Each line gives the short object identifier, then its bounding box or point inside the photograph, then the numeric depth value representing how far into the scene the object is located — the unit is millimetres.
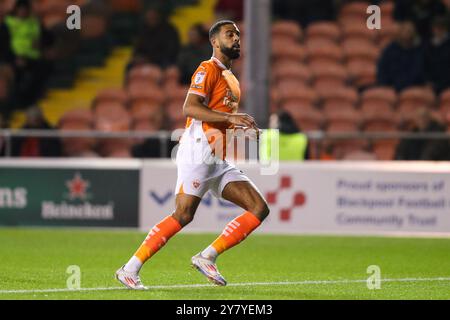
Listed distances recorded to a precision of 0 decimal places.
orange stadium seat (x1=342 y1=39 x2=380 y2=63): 20984
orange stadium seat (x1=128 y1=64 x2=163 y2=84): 20297
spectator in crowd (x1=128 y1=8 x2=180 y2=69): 20203
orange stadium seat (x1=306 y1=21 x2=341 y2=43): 21203
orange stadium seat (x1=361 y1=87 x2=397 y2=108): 19375
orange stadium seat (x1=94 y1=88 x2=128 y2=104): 19906
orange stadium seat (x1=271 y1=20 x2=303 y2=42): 21234
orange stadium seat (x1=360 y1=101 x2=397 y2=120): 19078
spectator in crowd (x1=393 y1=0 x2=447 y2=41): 20125
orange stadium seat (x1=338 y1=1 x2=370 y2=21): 21688
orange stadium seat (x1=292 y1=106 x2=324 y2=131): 19266
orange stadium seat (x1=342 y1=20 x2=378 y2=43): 21406
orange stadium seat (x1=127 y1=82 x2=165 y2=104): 19984
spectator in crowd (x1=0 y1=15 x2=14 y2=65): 19719
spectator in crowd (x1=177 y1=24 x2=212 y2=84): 19375
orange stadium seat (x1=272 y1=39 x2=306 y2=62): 21031
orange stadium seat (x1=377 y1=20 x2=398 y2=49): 21172
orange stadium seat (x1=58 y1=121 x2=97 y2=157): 17250
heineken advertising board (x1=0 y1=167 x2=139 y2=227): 16281
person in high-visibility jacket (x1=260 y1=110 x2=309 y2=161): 16656
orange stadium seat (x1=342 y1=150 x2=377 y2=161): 16984
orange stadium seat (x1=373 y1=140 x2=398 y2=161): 16688
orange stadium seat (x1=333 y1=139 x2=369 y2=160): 16844
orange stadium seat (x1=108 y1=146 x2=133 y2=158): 17484
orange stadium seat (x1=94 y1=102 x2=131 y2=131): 18969
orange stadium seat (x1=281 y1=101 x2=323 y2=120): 19281
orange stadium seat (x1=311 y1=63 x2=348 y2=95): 20406
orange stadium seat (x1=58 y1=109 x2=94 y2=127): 19375
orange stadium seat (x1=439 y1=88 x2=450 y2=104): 19375
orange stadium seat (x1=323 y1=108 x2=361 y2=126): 19172
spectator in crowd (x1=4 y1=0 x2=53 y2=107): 19844
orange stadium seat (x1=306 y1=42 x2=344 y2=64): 20922
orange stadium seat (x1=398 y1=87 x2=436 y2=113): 19297
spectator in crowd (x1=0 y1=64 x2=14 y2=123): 19375
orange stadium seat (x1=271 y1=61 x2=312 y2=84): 20531
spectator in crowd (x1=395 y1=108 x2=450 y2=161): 16344
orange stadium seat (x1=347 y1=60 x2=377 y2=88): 20728
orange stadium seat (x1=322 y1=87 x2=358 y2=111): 19719
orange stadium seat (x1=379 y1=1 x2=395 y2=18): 21625
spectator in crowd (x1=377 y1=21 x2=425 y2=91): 19094
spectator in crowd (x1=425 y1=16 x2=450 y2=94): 19391
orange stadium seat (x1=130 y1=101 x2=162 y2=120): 19344
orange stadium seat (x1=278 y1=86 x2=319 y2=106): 19766
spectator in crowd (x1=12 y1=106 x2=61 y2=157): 16750
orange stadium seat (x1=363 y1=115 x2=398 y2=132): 19062
